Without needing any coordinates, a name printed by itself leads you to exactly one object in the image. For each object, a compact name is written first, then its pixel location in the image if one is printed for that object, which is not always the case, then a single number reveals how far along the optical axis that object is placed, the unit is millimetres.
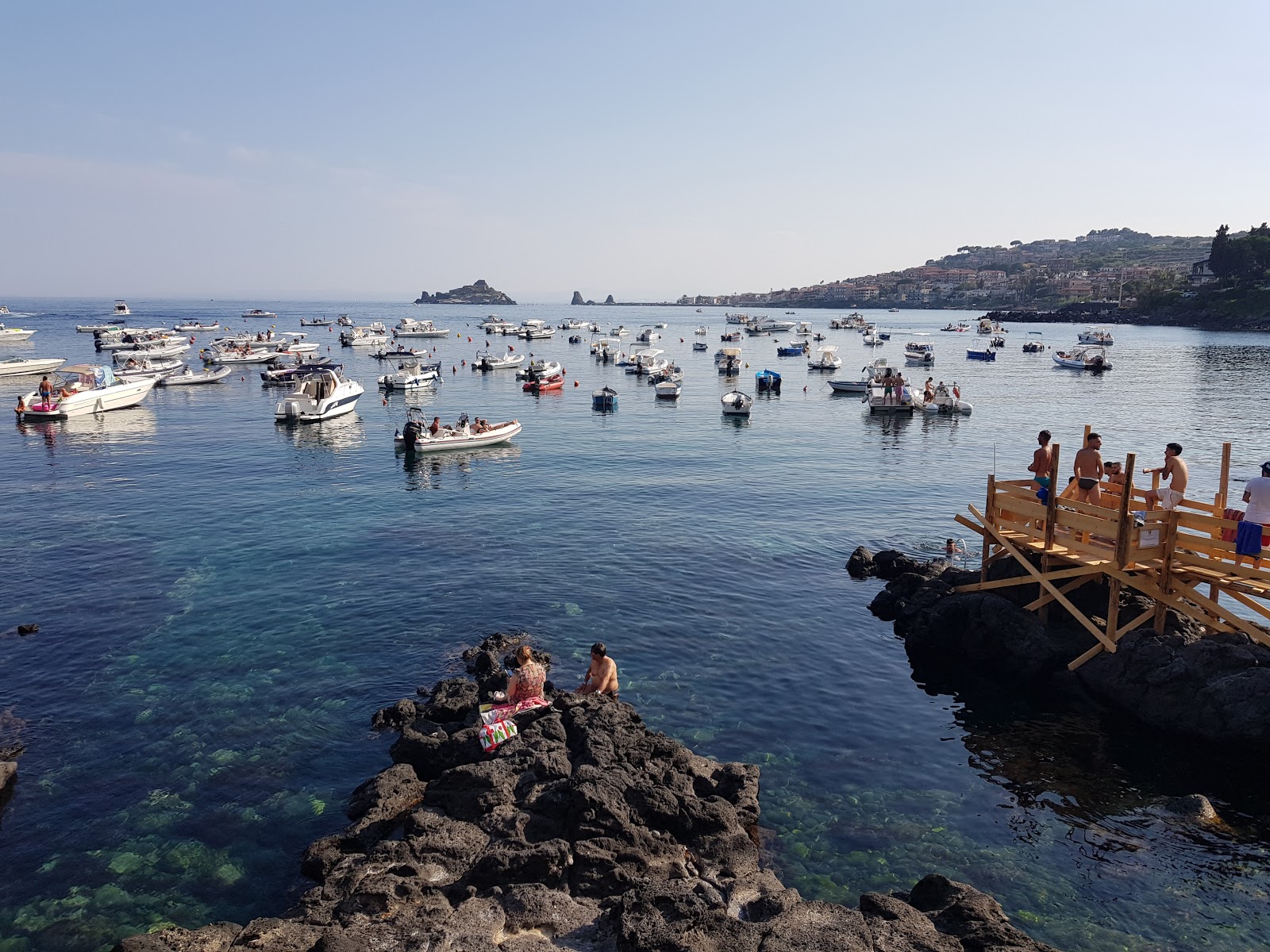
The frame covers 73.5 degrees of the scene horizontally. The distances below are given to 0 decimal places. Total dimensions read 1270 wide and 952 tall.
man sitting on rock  17125
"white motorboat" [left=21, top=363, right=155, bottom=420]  58250
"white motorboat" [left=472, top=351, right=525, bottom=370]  98381
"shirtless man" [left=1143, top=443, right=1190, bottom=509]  19375
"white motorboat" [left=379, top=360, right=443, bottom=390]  77562
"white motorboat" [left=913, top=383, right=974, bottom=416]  66000
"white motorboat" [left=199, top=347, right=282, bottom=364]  97562
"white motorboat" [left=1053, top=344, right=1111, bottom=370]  97838
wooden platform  17516
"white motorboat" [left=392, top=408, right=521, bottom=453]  48062
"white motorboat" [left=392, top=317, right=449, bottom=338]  158000
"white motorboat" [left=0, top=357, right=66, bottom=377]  83875
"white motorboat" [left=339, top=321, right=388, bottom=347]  132750
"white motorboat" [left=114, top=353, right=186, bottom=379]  80500
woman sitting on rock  16453
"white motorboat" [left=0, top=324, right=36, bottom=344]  129250
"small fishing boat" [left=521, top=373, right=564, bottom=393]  79125
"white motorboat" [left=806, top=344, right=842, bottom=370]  102312
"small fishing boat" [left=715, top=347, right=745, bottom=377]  101506
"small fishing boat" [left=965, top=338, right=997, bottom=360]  116206
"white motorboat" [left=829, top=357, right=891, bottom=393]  80250
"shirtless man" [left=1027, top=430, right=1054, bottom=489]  21781
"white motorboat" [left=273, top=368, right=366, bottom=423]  59344
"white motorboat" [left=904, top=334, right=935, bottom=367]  110750
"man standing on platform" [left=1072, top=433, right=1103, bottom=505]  20516
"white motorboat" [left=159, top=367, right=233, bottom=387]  83000
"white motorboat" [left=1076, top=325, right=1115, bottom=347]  130375
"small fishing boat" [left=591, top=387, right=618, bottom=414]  67812
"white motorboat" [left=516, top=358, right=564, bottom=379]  84125
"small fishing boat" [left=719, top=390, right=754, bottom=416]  64688
